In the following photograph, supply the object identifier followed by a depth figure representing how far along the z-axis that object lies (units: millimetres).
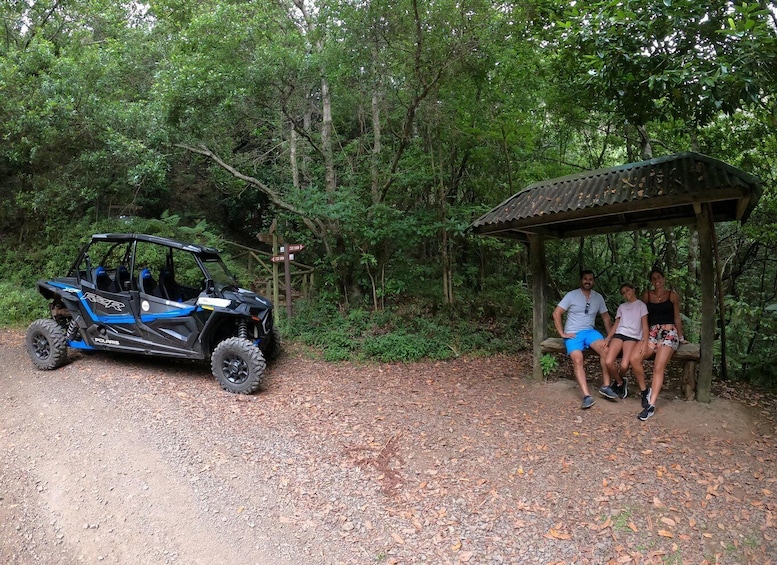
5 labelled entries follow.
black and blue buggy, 5434
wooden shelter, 4340
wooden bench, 4848
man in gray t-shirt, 5371
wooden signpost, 8258
